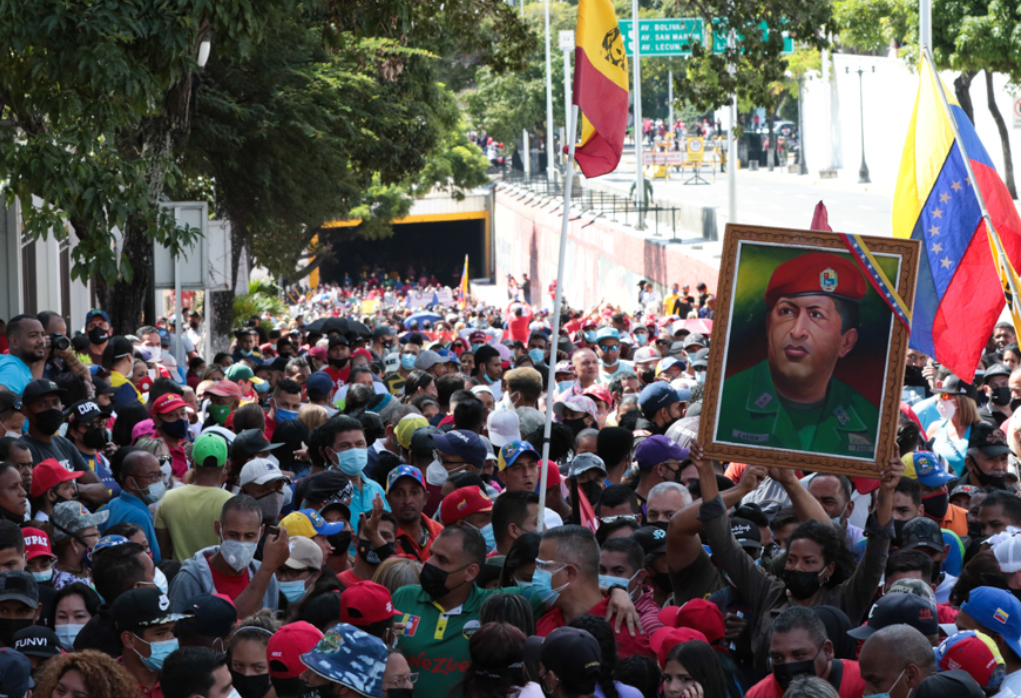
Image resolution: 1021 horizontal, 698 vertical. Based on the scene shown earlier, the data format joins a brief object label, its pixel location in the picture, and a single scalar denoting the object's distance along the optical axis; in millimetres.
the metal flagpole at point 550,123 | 57969
